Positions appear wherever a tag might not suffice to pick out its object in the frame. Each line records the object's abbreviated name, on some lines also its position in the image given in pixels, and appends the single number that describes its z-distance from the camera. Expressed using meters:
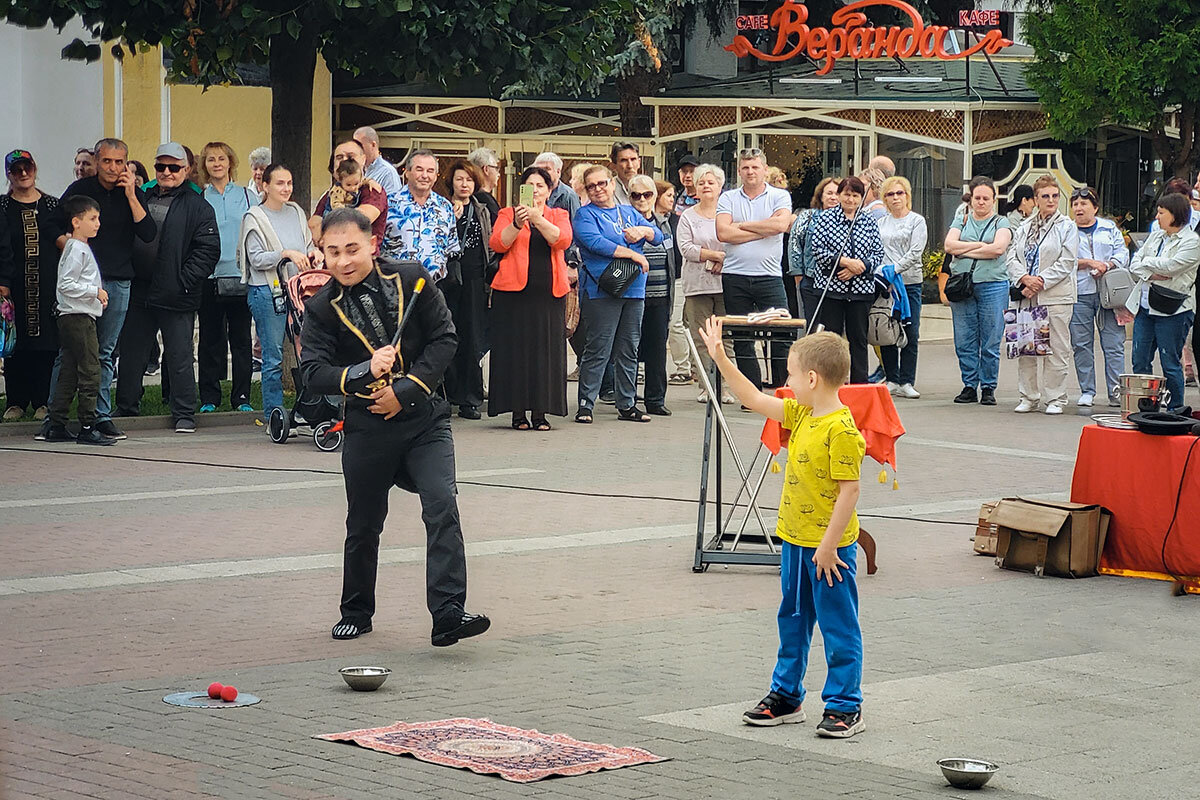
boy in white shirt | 13.32
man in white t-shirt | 15.56
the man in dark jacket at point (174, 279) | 14.48
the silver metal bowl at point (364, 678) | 6.71
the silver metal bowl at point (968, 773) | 5.54
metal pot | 9.68
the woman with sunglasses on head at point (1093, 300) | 16.64
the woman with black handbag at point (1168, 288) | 14.91
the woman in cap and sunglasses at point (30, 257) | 14.12
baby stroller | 12.88
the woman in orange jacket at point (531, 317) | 14.50
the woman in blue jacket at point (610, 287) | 15.10
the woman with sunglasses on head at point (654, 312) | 15.88
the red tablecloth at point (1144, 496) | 9.06
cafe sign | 28.42
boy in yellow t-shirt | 6.29
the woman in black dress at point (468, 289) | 15.01
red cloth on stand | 8.98
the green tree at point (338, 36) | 15.12
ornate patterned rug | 5.71
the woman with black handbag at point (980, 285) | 16.88
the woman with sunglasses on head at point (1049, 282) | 16.22
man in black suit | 7.57
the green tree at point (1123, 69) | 27.83
